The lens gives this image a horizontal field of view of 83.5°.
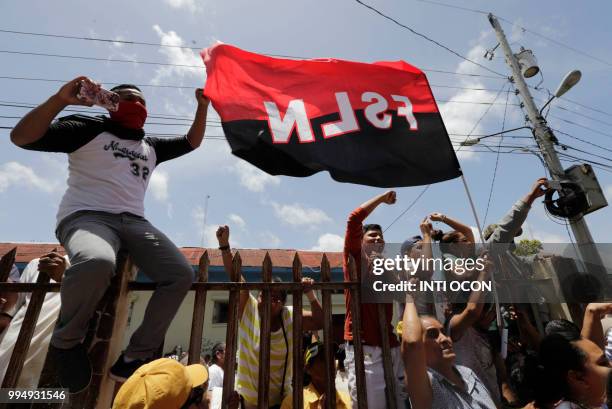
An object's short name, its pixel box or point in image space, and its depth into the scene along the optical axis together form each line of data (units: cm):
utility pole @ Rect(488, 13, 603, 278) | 775
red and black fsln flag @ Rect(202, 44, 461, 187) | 307
